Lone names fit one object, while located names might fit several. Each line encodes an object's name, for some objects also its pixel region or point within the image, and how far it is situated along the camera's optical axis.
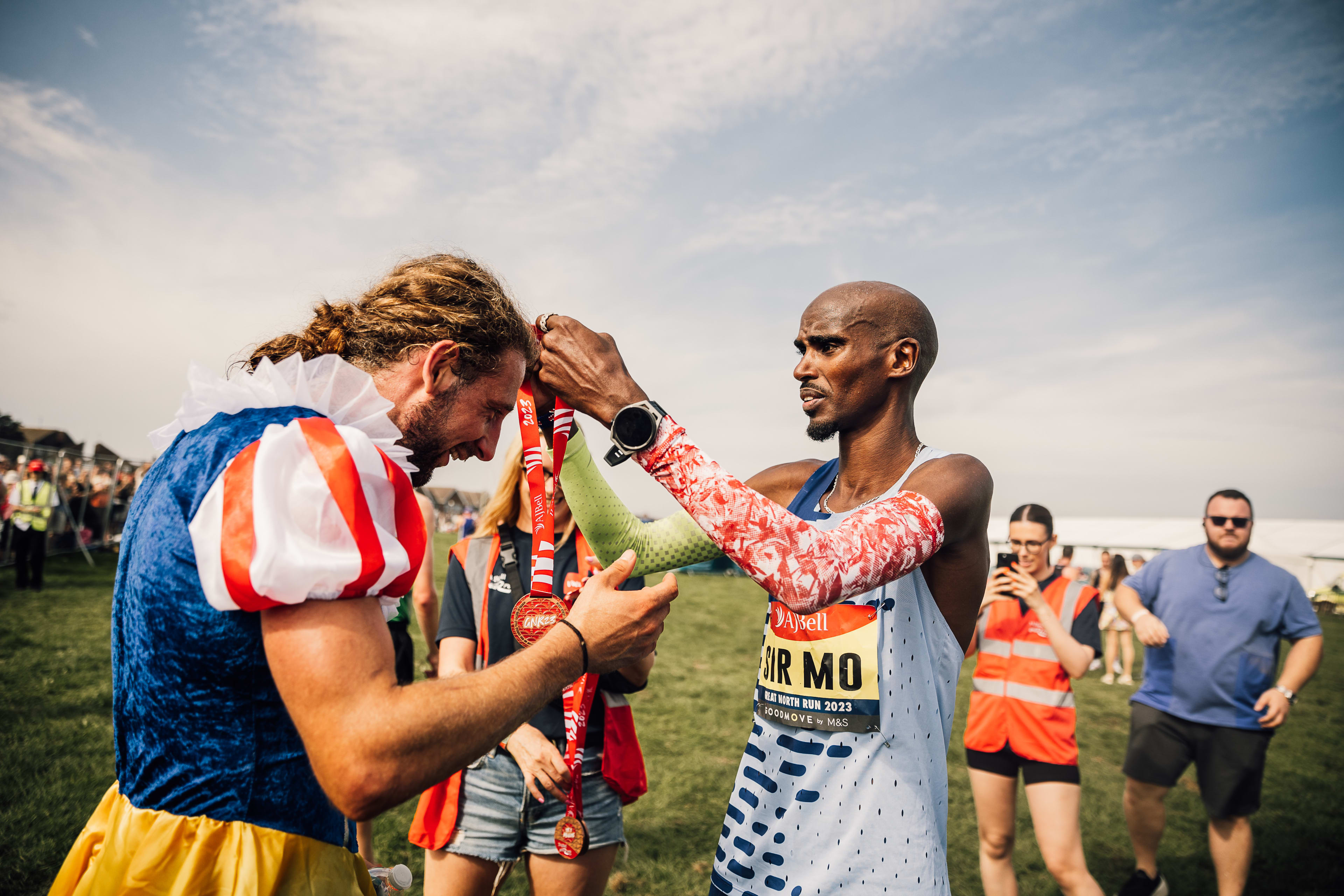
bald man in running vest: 1.67
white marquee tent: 30.38
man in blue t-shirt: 4.81
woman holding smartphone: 4.30
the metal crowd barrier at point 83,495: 14.66
